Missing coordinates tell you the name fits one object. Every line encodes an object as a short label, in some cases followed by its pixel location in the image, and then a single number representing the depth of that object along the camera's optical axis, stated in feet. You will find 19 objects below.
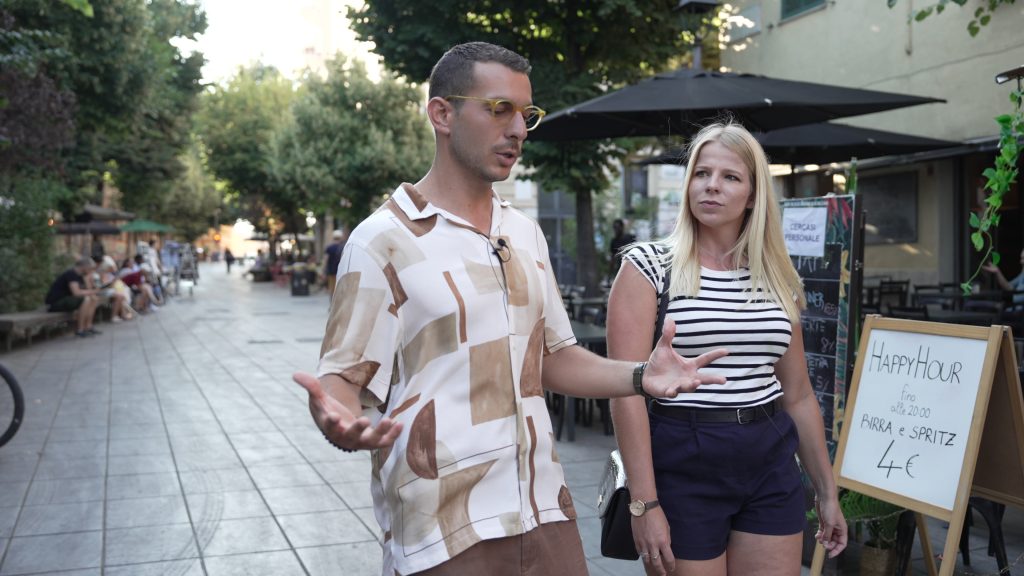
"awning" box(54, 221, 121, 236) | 87.35
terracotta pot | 13.38
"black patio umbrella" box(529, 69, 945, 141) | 21.49
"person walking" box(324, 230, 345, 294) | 78.74
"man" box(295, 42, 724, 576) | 6.21
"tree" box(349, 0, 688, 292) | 44.27
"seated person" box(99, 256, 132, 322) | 67.45
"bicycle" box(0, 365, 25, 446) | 22.94
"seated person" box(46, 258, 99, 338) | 54.24
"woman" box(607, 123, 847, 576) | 8.21
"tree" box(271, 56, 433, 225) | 99.25
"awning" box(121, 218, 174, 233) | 118.11
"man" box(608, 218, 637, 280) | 49.83
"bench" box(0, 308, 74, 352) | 45.85
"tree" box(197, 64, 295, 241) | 138.21
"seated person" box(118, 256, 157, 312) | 76.89
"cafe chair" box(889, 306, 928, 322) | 26.01
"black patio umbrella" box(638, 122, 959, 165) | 31.17
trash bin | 102.63
